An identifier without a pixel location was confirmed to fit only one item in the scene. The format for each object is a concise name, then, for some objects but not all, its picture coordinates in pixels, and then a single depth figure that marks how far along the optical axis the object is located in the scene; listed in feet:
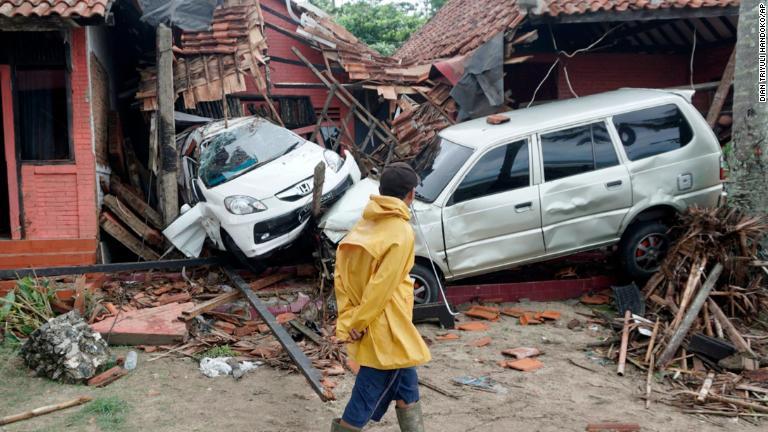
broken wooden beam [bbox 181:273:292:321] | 22.15
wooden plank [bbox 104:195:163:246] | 30.27
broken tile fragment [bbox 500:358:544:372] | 18.84
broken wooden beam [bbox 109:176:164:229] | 31.48
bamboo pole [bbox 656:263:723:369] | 18.63
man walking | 11.22
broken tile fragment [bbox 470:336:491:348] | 20.81
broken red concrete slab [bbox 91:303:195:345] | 21.06
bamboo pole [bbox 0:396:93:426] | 15.28
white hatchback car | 25.12
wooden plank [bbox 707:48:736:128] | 32.81
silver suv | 23.07
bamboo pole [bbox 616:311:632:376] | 18.50
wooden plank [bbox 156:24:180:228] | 31.01
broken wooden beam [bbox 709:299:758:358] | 18.60
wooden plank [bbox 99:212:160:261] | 29.45
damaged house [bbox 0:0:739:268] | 28.25
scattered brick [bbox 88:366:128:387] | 17.85
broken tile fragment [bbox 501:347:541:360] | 19.83
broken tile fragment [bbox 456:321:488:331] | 22.44
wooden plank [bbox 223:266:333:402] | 15.30
